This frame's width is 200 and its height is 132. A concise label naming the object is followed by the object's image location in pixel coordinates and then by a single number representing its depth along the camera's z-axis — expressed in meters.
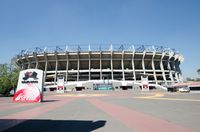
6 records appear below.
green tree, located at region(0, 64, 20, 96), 23.36
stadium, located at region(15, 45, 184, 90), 43.53
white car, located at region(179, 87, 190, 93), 27.28
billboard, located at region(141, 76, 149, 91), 30.12
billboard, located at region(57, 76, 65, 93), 28.57
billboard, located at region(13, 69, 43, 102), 11.95
